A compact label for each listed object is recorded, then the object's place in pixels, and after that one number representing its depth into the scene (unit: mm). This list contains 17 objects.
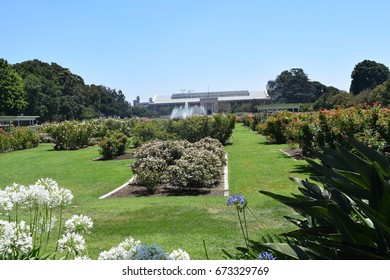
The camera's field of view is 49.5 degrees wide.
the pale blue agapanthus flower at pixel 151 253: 1629
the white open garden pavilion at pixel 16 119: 34562
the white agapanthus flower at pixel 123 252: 1817
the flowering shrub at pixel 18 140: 22891
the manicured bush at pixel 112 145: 17406
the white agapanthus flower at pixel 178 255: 1708
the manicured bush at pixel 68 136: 22656
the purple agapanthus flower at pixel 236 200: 2471
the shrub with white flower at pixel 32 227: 2270
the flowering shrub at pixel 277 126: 21078
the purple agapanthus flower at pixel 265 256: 1570
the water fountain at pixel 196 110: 64363
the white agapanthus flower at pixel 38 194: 2754
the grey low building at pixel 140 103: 92575
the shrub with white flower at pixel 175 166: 9750
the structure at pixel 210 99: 78875
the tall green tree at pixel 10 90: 31305
